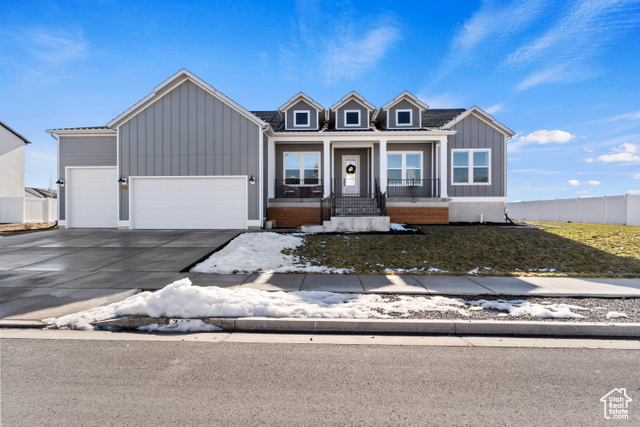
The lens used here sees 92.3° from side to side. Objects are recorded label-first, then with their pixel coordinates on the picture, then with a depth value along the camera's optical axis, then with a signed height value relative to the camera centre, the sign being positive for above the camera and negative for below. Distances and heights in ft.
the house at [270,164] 45.37 +7.13
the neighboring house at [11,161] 81.56 +12.83
